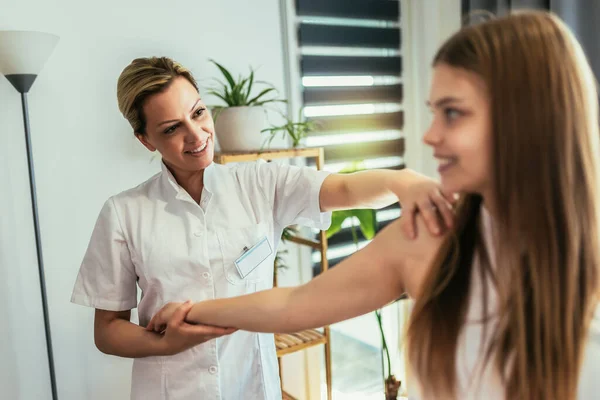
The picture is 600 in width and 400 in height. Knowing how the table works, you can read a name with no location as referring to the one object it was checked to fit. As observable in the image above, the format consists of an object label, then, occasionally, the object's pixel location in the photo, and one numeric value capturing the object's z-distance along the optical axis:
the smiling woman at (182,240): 1.32
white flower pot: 2.16
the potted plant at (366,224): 2.42
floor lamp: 1.77
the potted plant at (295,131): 2.28
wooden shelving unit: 2.12
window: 2.67
